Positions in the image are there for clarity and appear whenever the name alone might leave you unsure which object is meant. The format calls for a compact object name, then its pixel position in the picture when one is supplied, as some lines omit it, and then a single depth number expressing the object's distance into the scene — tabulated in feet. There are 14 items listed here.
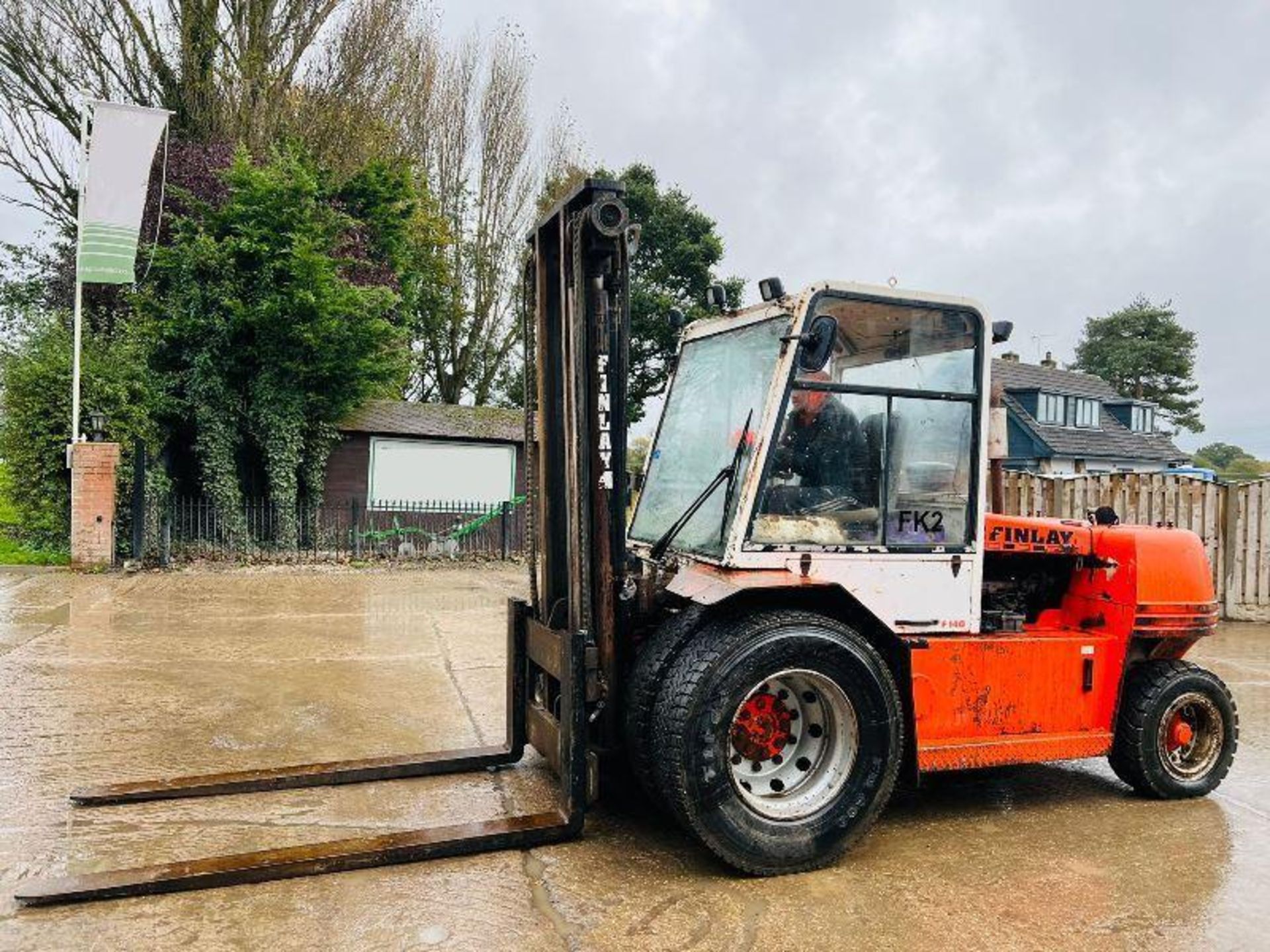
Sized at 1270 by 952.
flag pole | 44.83
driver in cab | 14.15
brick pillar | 45.50
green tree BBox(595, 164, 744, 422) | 81.41
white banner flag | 47.47
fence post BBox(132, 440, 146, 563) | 47.73
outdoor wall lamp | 45.91
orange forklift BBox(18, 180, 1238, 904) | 13.17
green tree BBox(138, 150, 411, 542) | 52.85
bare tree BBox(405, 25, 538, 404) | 91.45
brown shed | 64.18
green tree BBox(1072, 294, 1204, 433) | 164.66
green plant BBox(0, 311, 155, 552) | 46.98
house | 123.75
